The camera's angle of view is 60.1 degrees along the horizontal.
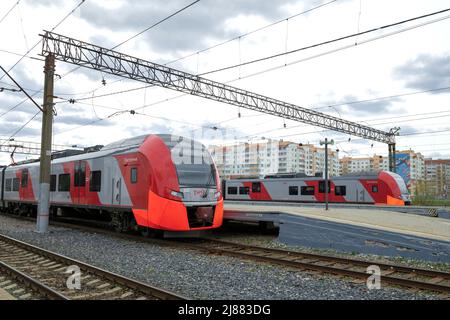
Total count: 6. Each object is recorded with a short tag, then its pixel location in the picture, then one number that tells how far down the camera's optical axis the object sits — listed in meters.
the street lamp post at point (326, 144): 15.15
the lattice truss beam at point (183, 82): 16.83
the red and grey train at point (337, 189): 25.06
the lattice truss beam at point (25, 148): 43.13
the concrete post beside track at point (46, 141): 14.37
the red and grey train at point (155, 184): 10.77
